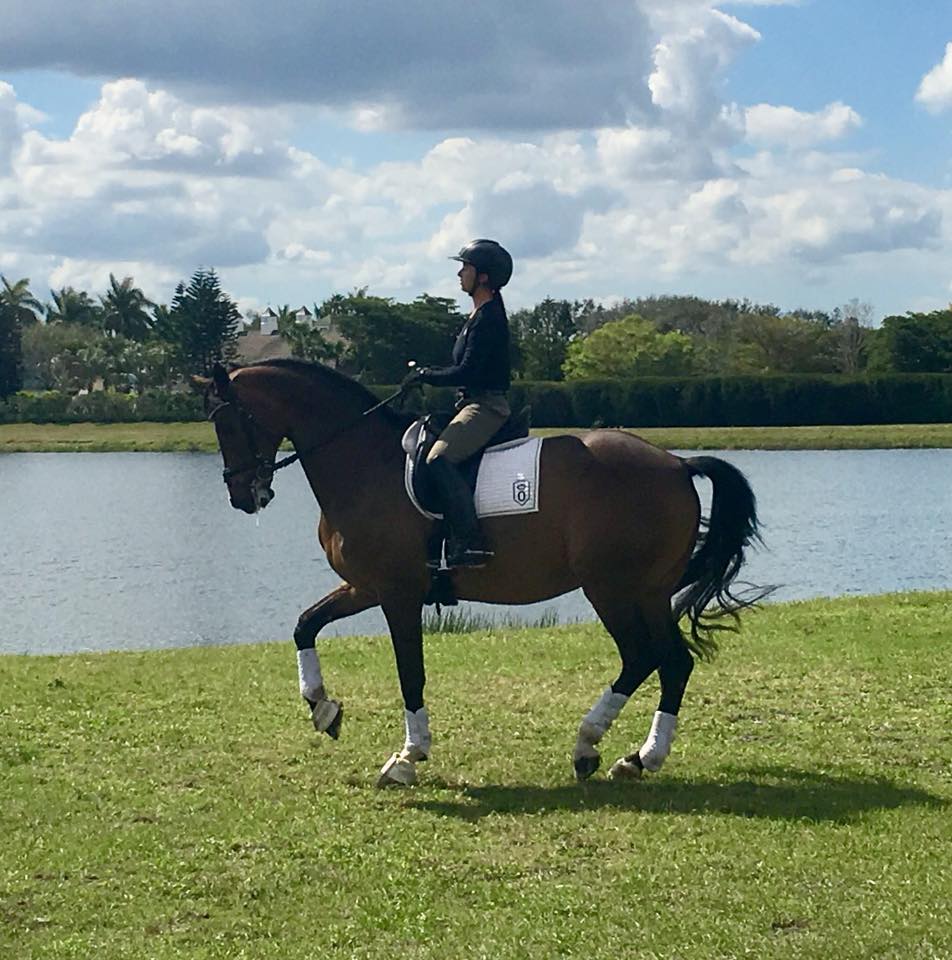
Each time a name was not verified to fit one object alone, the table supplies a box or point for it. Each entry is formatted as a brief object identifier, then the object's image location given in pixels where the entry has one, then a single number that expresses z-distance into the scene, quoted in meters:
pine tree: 85.38
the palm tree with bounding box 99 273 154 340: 135.75
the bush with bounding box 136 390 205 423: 77.94
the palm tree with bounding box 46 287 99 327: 144.38
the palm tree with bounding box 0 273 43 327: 129.62
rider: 8.77
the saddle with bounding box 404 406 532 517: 8.98
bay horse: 8.80
